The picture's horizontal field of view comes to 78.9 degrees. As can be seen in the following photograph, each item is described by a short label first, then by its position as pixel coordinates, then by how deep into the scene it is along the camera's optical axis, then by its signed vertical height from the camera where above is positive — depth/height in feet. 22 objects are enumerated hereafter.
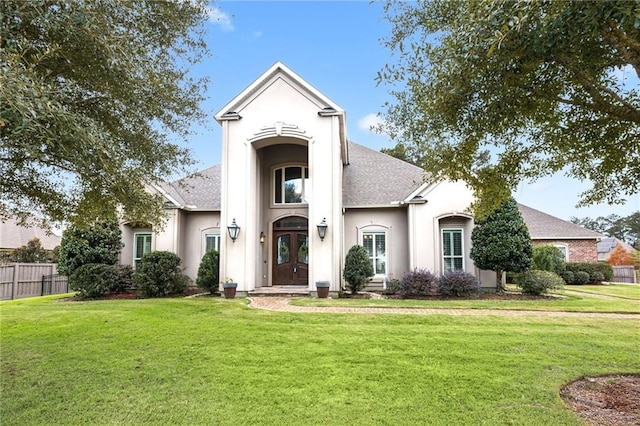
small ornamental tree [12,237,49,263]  76.79 +0.67
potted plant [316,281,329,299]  46.14 -4.04
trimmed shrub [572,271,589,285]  72.74 -4.53
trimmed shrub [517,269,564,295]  47.06 -3.49
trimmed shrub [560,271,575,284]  72.59 -4.32
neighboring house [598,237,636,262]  161.17 +2.30
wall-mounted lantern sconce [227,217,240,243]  48.43 +3.18
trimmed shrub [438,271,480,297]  46.75 -3.64
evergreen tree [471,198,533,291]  46.60 +1.34
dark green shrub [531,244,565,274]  63.98 -0.68
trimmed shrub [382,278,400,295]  50.70 -4.26
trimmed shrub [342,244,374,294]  48.85 -1.81
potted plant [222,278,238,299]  46.80 -4.03
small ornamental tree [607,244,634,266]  99.42 -1.71
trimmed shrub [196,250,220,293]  50.19 -2.21
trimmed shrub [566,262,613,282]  73.92 -2.82
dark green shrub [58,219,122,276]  49.16 +1.00
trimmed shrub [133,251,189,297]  49.11 -2.34
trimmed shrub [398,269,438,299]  47.14 -3.62
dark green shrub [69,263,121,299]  49.11 -2.93
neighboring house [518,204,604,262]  78.33 +2.90
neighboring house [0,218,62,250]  87.97 +5.15
